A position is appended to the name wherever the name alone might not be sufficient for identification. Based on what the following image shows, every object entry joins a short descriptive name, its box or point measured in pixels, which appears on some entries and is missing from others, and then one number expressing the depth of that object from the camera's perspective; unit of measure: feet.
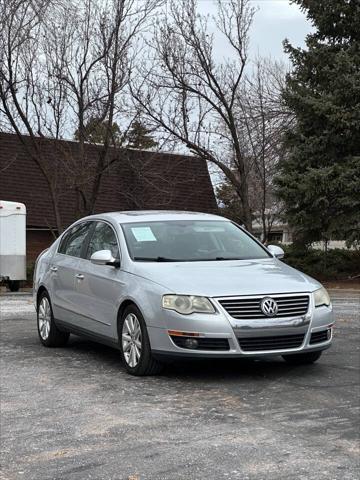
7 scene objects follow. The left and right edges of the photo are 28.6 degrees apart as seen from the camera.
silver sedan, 20.77
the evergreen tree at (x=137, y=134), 84.53
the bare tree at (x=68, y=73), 73.77
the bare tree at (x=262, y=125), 91.33
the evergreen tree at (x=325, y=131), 69.10
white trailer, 64.64
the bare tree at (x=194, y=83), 82.99
